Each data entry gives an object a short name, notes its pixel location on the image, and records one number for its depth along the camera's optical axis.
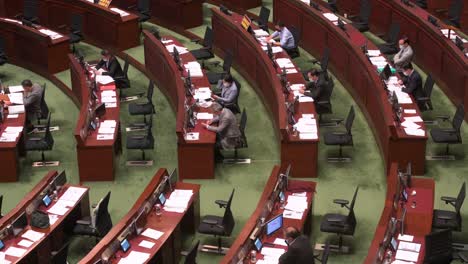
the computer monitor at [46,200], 11.82
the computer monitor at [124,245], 10.74
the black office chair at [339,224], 11.51
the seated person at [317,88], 14.73
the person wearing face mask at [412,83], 14.59
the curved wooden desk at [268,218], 10.47
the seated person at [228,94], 14.84
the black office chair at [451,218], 11.37
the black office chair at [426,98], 14.61
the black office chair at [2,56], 17.30
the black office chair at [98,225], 11.62
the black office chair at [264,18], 18.02
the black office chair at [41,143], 14.01
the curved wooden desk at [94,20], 18.30
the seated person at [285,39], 16.83
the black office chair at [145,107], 15.19
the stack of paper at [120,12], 18.40
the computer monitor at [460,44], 15.45
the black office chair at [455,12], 17.91
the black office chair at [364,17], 18.00
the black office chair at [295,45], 17.03
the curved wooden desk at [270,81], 13.40
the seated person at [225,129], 13.60
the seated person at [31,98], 14.91
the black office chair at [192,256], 10.23
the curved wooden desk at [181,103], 13.48
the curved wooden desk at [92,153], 13.49
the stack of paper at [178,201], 11.73
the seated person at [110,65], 16.14
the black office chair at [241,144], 13.88
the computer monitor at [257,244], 10.79
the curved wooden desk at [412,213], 10.40
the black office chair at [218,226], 11.61
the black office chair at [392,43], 17.11
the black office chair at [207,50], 17.23
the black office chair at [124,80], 16.19
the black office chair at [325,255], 10.06
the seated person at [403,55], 15.76
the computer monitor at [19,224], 11.16
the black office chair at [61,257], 10.18
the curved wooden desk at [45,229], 11.02
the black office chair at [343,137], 13.78
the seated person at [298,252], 10.09
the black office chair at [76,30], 18.11
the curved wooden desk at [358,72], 13.29
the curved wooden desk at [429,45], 15.20
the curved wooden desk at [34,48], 17.45
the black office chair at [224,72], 16.08
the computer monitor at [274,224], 10.99
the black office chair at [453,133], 13.55
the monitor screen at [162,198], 11.73
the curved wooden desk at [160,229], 10.56
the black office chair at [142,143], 13.94
